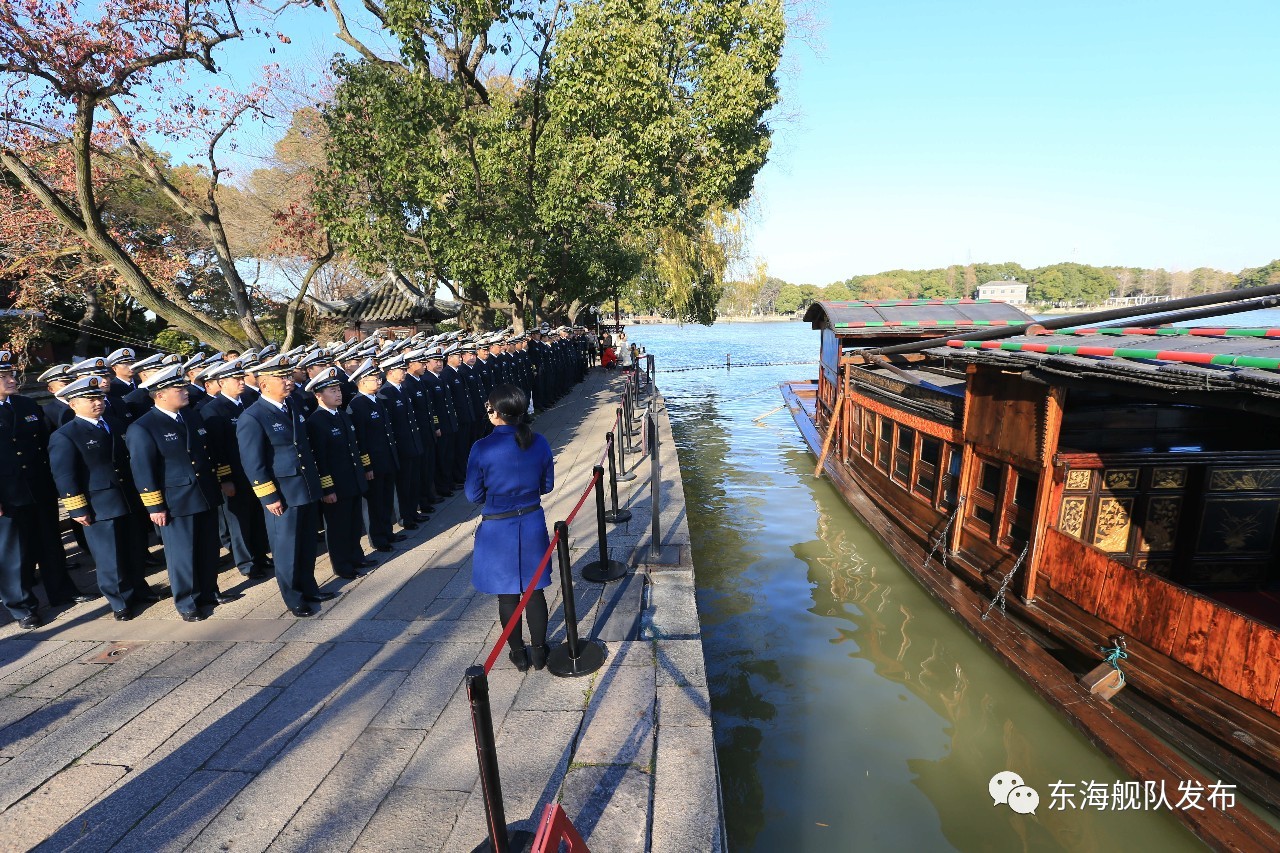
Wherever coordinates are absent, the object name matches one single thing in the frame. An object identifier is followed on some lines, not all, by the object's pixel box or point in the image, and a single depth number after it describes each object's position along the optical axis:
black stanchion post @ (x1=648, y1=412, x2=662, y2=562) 6.40
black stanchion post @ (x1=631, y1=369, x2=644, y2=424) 15.55
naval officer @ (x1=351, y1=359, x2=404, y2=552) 6.54
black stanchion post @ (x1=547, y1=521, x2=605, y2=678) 4.11
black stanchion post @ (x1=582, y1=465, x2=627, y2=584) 5.61
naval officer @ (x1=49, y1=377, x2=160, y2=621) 4.77
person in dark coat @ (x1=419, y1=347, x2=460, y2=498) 8.59
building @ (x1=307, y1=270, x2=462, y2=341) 18.45
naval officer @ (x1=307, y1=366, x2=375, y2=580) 5.66
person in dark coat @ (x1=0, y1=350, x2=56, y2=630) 4.82
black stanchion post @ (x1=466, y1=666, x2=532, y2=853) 2.29
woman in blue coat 3.88
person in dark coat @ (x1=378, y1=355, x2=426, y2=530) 7.23
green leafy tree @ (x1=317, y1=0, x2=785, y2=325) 12.55
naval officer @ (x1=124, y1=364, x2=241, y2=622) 4.84
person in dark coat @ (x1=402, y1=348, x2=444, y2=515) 7.85
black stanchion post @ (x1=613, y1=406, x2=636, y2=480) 9.81
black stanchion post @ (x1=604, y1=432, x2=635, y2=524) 7.46
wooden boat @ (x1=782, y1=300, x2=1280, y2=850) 3.69
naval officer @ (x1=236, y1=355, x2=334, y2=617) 5.01
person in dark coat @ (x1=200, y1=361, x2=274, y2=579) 5.78
